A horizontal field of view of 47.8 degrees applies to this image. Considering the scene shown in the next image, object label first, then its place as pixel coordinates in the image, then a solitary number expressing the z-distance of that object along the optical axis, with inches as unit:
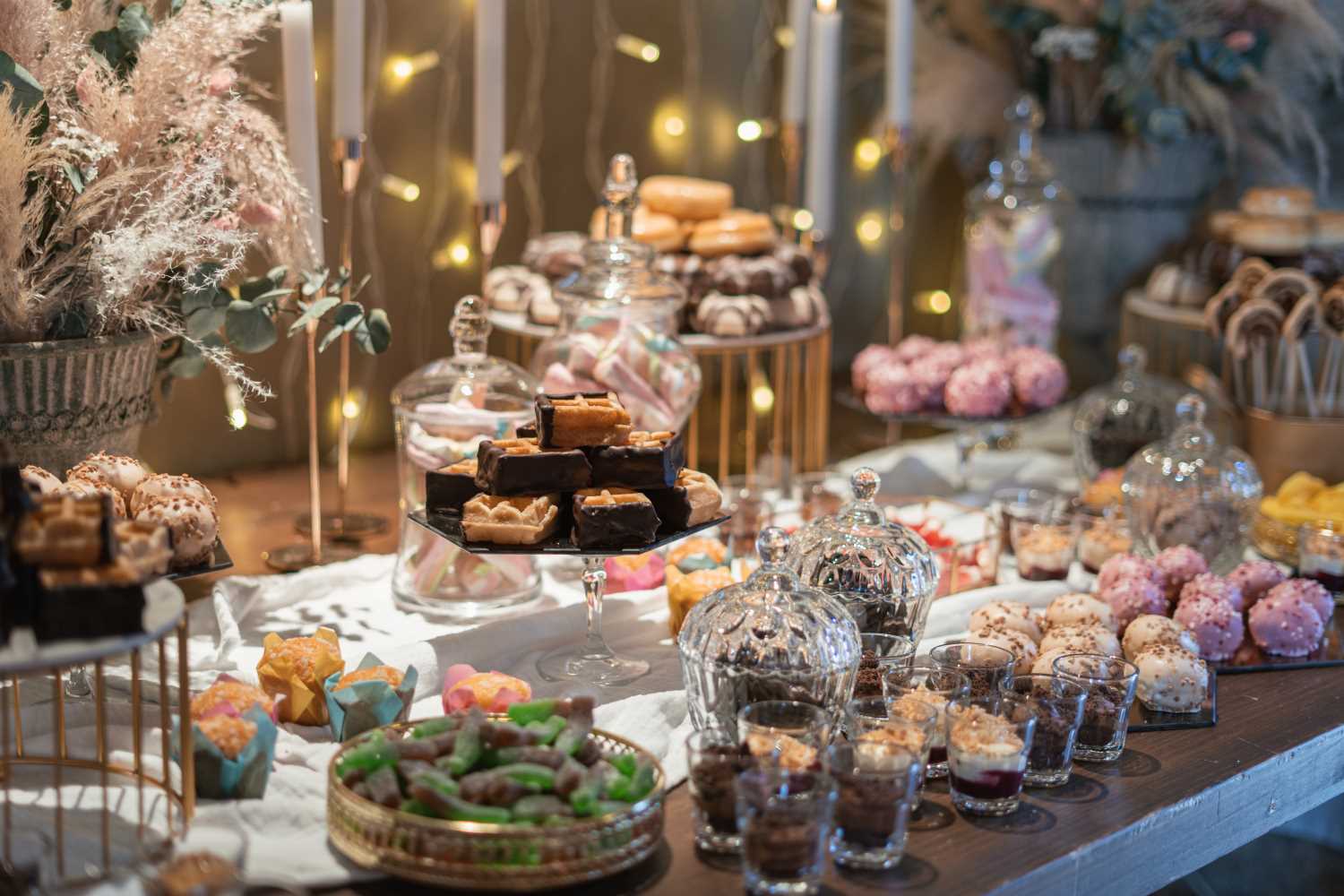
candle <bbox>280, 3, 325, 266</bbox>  82.1
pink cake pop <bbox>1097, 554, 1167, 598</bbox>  76.8
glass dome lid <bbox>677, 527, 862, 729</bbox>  57.7
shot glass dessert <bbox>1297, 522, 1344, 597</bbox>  83.6
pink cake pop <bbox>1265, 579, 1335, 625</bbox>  75.3
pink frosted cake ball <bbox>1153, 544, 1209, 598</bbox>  78.9
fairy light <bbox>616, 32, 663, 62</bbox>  134.8
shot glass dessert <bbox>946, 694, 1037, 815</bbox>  55.4
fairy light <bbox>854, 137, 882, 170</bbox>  162.7
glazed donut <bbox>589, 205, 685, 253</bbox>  104.7
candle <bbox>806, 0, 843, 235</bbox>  109.1
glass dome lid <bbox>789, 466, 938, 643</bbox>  66.6
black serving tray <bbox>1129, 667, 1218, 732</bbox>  65.8
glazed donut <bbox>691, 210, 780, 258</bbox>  105.2
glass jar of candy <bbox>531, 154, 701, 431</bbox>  83.7
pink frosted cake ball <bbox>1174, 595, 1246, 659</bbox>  73.5
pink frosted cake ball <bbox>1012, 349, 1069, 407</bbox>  104.1
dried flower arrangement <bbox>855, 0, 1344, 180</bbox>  125.9
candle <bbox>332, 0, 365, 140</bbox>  84.0
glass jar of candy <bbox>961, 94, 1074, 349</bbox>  118.8
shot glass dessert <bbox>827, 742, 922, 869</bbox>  50.4
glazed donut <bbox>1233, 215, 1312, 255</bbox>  108.3
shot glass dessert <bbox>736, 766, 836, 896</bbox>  47.7
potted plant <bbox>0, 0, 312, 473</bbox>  68.2
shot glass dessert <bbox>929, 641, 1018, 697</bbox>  61.2
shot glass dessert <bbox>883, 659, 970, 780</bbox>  58.9
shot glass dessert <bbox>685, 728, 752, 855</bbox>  50.9
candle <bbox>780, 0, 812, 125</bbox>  114.8
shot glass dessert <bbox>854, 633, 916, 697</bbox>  62.1
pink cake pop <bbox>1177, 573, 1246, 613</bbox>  74.6
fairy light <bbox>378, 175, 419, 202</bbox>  117.8
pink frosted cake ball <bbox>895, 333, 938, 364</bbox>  109.5
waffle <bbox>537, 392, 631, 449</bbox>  63.2
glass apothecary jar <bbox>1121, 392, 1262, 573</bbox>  85.8
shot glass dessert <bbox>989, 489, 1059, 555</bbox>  90.2
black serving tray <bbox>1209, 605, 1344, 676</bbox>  73.5
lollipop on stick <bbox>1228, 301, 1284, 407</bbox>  99.9
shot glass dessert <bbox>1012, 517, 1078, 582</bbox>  86.4
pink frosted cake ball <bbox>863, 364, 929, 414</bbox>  104.9
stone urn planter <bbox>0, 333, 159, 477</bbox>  68.8
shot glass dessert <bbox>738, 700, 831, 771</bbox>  51.6
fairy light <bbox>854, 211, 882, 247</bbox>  164.7
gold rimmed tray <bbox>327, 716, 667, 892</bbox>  46.7
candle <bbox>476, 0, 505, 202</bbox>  86.4
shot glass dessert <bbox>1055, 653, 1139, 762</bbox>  61.1
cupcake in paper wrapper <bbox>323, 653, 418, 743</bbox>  59.8
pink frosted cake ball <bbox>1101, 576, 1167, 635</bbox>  75.0
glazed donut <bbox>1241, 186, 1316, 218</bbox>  111.4
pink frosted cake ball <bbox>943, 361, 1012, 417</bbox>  102.7
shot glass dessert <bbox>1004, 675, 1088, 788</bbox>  58.4
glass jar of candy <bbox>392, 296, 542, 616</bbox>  75.2
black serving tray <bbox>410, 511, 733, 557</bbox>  61.5
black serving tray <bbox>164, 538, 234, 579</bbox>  56.2
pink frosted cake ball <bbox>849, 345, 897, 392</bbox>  108.4
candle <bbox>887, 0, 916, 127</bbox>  113.8
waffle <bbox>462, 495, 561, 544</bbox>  61.6
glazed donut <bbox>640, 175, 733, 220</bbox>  107.5
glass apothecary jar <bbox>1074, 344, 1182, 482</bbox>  102.4
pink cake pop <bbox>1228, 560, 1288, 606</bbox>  78.0
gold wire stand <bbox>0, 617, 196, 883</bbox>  49.0
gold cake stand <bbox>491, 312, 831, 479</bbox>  98.9
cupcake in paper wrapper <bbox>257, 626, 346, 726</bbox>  62.5
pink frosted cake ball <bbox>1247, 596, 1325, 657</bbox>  74.5
